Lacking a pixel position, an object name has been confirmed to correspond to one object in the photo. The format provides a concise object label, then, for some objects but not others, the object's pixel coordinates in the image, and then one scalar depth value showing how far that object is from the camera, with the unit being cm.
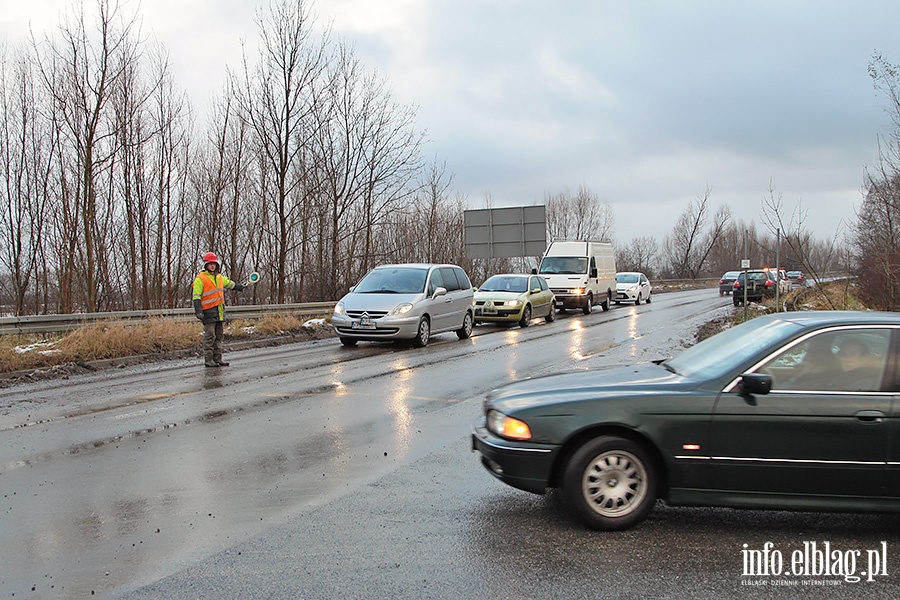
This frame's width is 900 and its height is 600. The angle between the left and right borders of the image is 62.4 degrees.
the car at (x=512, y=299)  2217
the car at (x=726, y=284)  4538
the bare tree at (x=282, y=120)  2561
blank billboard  3366
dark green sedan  445
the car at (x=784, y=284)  3088
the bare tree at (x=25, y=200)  2344
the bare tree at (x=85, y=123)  2120
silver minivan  1581
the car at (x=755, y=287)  3245
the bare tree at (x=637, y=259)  8212
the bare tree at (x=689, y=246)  8862
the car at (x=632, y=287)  3553
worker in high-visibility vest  1315
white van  2773
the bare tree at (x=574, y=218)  7212
